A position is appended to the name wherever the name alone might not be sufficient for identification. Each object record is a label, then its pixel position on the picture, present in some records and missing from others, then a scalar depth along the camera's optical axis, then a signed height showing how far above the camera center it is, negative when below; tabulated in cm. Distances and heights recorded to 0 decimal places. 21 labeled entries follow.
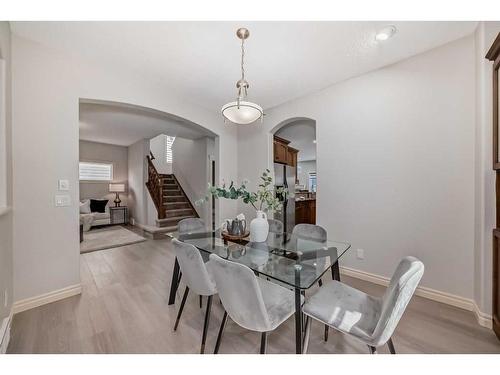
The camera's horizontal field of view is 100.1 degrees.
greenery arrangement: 196 -7
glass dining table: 134 -57
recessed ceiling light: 188 +143
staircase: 538 -40
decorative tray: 203 -49
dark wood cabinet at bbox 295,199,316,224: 519 -61
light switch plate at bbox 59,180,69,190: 223 +2
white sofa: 523 -87
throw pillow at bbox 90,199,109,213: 609 -55
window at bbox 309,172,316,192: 1005 +31
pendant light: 188 +71
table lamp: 646 -9
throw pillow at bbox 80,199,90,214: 571 -58
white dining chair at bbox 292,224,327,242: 216 -48
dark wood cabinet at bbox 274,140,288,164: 404 +71
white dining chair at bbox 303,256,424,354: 103 -76
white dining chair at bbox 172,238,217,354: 148 -63
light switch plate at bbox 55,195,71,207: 222 -15
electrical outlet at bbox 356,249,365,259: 267 -85
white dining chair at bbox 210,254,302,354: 110 -64
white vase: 200 -39
